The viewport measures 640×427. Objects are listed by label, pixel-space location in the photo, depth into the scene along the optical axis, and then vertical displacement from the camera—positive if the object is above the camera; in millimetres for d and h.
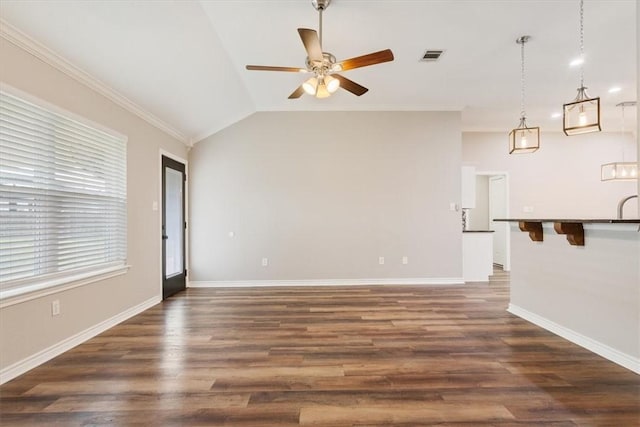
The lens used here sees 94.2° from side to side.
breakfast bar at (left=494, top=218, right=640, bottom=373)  2316 -644
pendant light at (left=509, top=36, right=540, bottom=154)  3387 +853
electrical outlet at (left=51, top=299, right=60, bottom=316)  2535 -790
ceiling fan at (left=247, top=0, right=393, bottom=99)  2323 +1250
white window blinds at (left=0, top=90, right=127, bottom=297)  2236 +167
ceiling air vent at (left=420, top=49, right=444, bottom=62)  3424 +1869
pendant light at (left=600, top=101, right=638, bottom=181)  5027 +726
